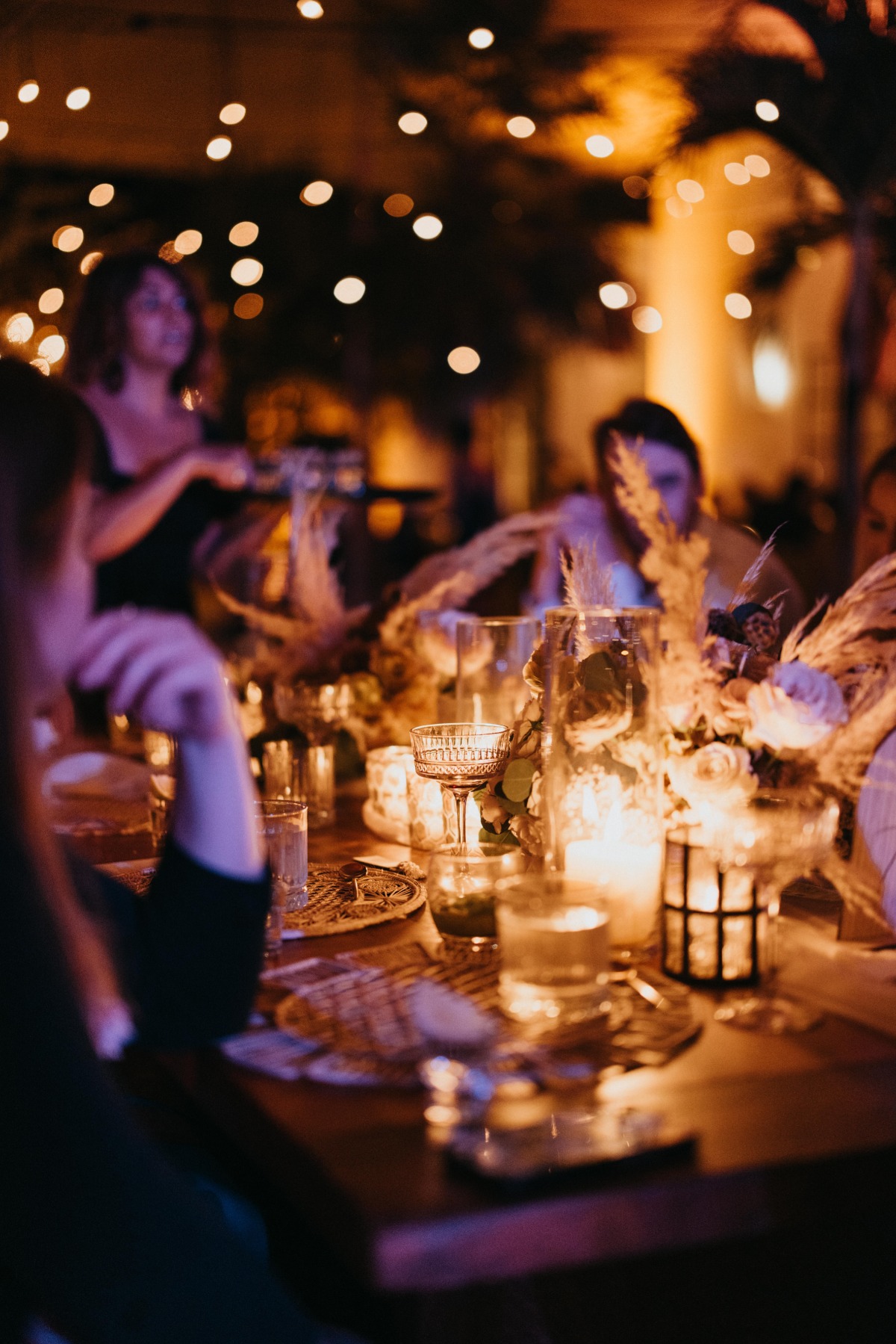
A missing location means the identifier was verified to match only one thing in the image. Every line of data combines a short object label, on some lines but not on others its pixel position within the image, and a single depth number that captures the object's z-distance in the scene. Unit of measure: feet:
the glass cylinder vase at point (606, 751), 3.70
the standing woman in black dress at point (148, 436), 8.29
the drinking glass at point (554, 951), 3.09
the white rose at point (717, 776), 3.71
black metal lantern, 3.49
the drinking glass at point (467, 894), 3.66
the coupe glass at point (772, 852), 3.28
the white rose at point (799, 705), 3.52
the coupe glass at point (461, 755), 4.33
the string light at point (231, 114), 10.99
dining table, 2.30
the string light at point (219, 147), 10.72
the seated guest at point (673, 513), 7.58
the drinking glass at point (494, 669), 5.58
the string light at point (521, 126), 18.21
